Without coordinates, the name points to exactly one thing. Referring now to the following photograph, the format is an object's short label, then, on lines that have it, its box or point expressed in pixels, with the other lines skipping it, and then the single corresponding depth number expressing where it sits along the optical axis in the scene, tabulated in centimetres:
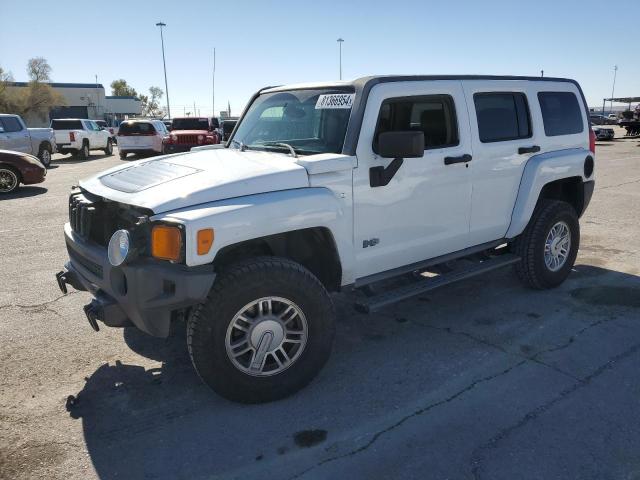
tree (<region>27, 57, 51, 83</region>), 6694
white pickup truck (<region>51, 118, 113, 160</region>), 2297
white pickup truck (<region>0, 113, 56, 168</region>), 1573
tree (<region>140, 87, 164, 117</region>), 11874
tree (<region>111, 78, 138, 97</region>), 11994
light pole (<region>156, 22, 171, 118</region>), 5794
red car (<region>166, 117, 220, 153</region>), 2027
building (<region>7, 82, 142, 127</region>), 7050
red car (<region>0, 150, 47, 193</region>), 1192
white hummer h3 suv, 301
